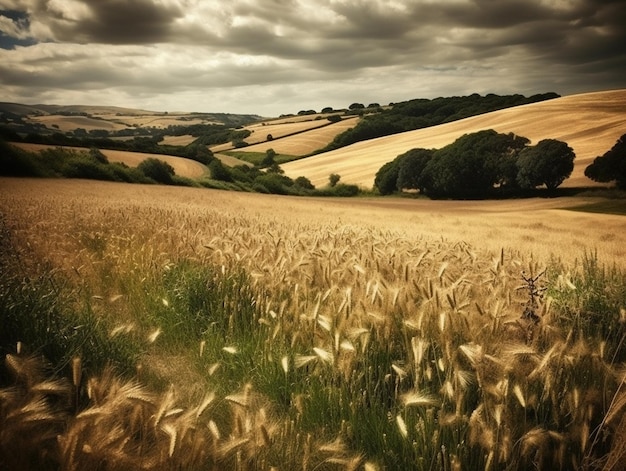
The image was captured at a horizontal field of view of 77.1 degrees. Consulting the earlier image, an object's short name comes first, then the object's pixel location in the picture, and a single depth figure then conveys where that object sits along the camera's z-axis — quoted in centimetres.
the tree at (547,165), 3328
